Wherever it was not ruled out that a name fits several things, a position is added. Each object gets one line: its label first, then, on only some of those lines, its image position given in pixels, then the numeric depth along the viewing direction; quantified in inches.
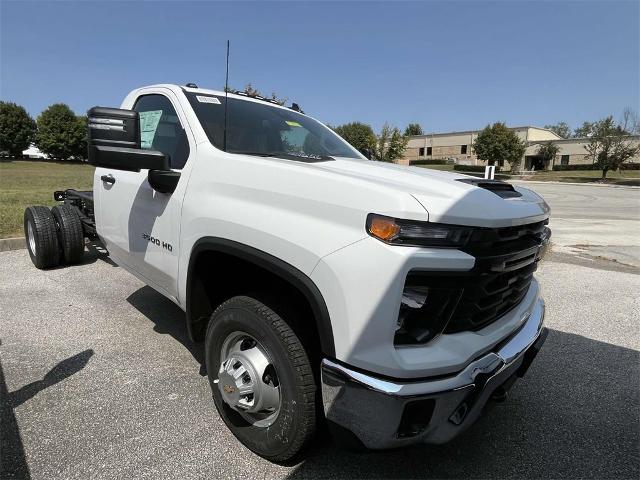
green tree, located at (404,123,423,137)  4785.9
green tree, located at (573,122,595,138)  3771.4
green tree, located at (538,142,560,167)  2733.8
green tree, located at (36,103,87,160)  2497.5
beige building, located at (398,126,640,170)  2758.4
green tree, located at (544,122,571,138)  4717.3
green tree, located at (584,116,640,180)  1920.5
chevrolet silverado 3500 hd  70.2
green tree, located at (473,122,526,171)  2300.7
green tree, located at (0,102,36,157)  2459.4
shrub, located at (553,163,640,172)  2497.5
